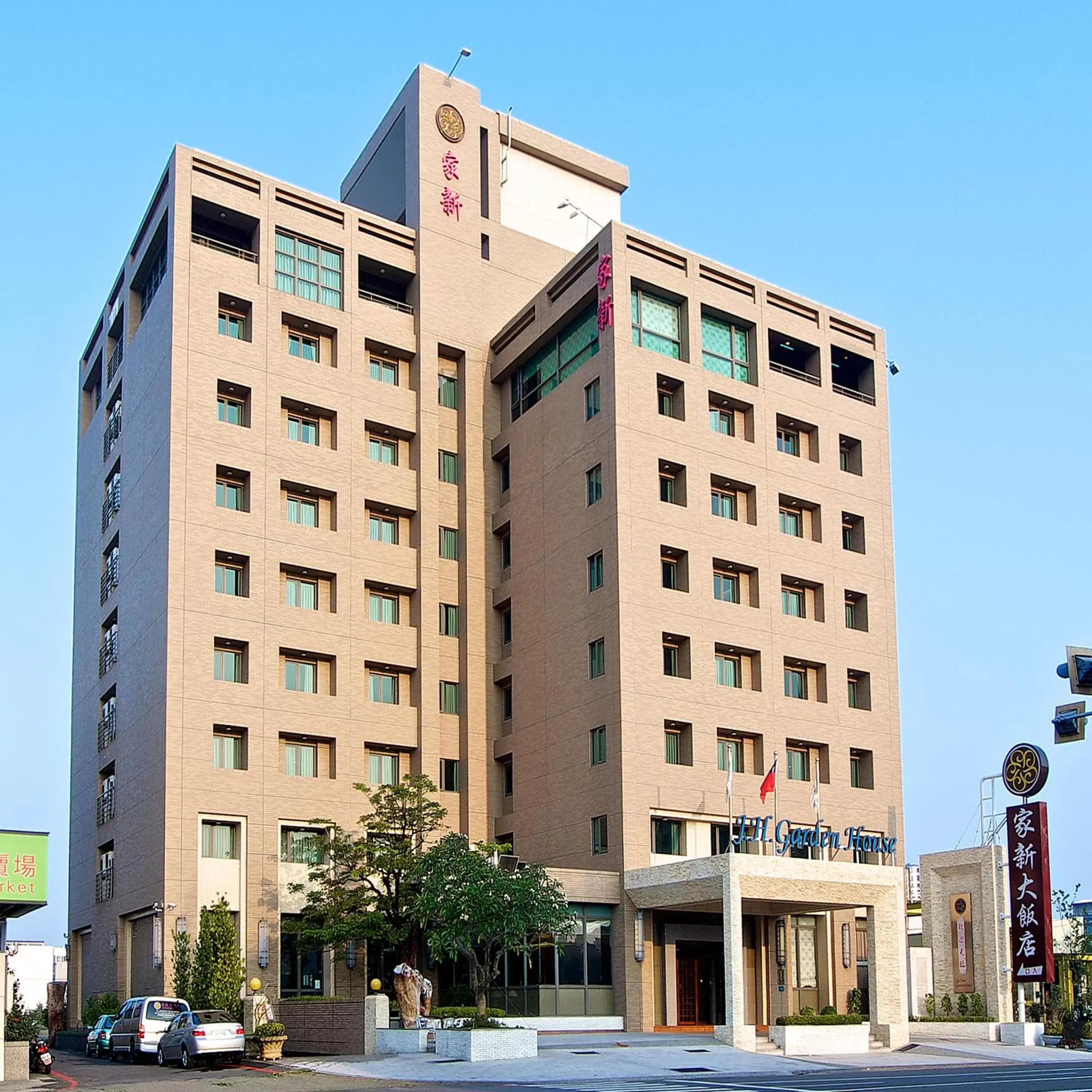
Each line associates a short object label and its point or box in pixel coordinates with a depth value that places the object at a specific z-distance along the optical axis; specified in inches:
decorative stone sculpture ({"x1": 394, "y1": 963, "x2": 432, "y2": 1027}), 1910.7
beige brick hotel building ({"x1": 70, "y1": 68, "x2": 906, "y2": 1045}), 2230.6
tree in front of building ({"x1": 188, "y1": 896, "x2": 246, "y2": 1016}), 1996.8
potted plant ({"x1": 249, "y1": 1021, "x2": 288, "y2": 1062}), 1716.3
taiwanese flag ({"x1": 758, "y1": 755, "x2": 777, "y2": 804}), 2112.5
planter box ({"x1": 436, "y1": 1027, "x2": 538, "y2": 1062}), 1652.3
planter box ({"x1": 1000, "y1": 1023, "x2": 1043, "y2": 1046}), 2065.7
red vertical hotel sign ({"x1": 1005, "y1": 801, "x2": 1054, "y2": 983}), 2064.5
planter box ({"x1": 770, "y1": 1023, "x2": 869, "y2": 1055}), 1844.2
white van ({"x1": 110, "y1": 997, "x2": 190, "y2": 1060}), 1852.9
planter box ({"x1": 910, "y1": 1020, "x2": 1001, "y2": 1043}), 2100.1
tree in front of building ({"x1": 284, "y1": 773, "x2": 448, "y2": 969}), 2084.2
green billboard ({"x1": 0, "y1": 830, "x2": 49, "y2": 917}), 1492.4
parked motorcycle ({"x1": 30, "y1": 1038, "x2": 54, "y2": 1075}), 1593.3
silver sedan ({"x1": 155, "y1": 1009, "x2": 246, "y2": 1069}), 1644.9
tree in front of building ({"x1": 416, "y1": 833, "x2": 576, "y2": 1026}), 1827.0
